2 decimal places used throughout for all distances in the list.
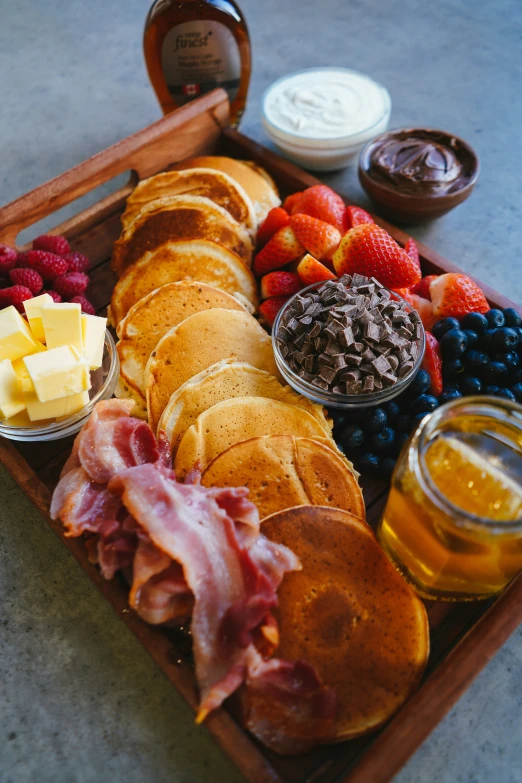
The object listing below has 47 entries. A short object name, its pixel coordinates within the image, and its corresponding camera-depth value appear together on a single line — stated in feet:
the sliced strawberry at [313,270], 1.61
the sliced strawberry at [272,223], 1.75
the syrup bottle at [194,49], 1.89
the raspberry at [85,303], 1.70
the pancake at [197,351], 1.52
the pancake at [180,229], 1.71
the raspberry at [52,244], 1.75
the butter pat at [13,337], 1.42
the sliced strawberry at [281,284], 1.65
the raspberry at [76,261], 1.75
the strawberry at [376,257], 1.59
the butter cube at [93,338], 1.47
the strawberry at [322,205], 1.73
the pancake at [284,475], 1.36
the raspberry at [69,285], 1.70
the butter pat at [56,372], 1.37
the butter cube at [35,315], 1.47
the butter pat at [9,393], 1.39
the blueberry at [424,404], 1.48
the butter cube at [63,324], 1.43
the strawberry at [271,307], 1.65
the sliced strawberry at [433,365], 1.52
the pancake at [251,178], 1.85
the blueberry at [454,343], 1.51
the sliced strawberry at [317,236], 1.65
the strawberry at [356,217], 1.73
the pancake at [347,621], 1.19
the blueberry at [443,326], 1.55
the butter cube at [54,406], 1.40
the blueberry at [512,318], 1.57
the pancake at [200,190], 1.79
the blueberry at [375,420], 1.46
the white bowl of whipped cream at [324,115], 1.95
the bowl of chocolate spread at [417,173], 1.80
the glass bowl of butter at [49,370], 1.38
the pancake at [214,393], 1.46
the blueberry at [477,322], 1.54
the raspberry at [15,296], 1.62
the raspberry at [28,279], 1.67
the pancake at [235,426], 1.41
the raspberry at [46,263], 1.70
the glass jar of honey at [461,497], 1.16
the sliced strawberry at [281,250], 1.68
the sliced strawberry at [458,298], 1.60
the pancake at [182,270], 1.68
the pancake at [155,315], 1.59
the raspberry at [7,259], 1.69
